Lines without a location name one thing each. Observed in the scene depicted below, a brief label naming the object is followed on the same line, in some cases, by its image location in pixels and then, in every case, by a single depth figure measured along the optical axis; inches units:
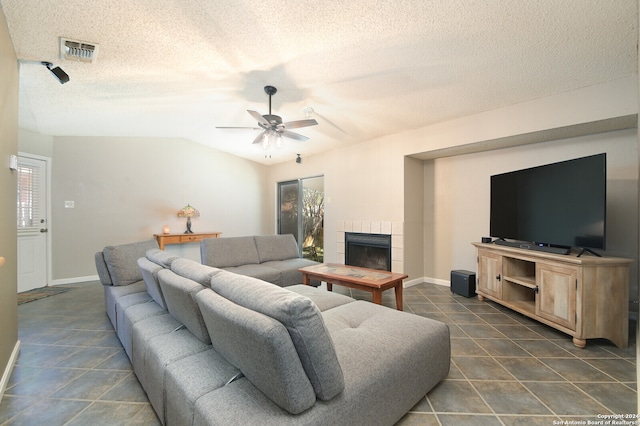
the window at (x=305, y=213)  234.6
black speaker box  145.9
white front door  159.5
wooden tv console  90.4
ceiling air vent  85.8
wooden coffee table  111.6
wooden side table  201.6
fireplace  177.8
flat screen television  96.7
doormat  143.9
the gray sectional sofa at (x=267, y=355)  40.4
